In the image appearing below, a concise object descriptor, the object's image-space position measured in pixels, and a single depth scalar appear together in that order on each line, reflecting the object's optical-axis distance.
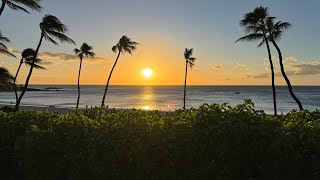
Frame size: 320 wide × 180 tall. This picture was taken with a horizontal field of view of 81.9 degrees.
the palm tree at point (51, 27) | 19.60
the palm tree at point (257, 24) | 19.12
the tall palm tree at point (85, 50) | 32.52
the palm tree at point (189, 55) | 35.63
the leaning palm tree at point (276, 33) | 18.80
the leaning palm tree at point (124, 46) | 28.19
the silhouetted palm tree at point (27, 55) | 24.24
